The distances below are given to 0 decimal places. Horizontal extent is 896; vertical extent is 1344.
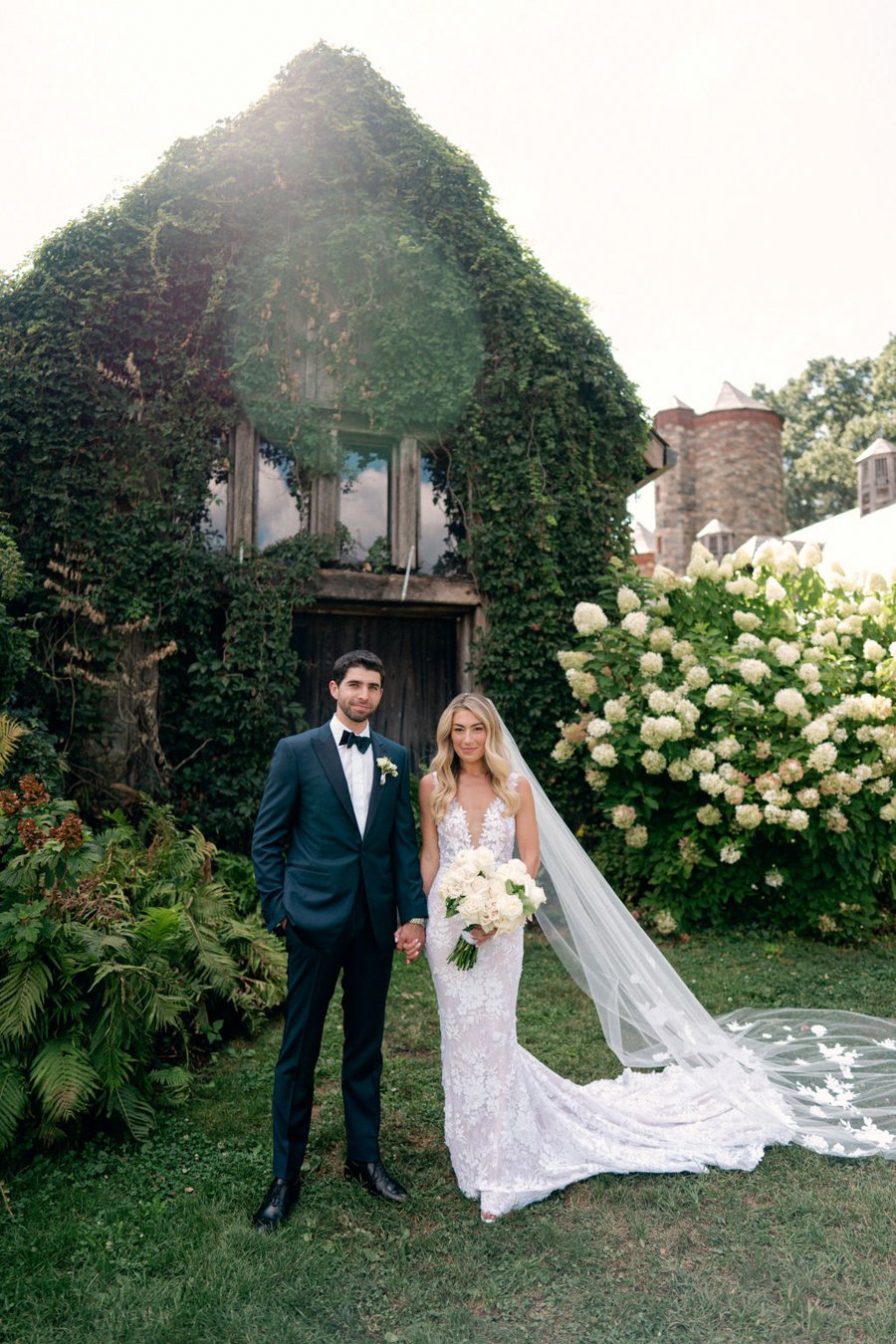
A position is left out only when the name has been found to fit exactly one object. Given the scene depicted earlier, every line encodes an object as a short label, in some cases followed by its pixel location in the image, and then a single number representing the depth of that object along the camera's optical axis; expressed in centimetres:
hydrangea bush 748
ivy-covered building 816
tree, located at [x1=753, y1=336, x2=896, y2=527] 3462
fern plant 399
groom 367
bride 393
